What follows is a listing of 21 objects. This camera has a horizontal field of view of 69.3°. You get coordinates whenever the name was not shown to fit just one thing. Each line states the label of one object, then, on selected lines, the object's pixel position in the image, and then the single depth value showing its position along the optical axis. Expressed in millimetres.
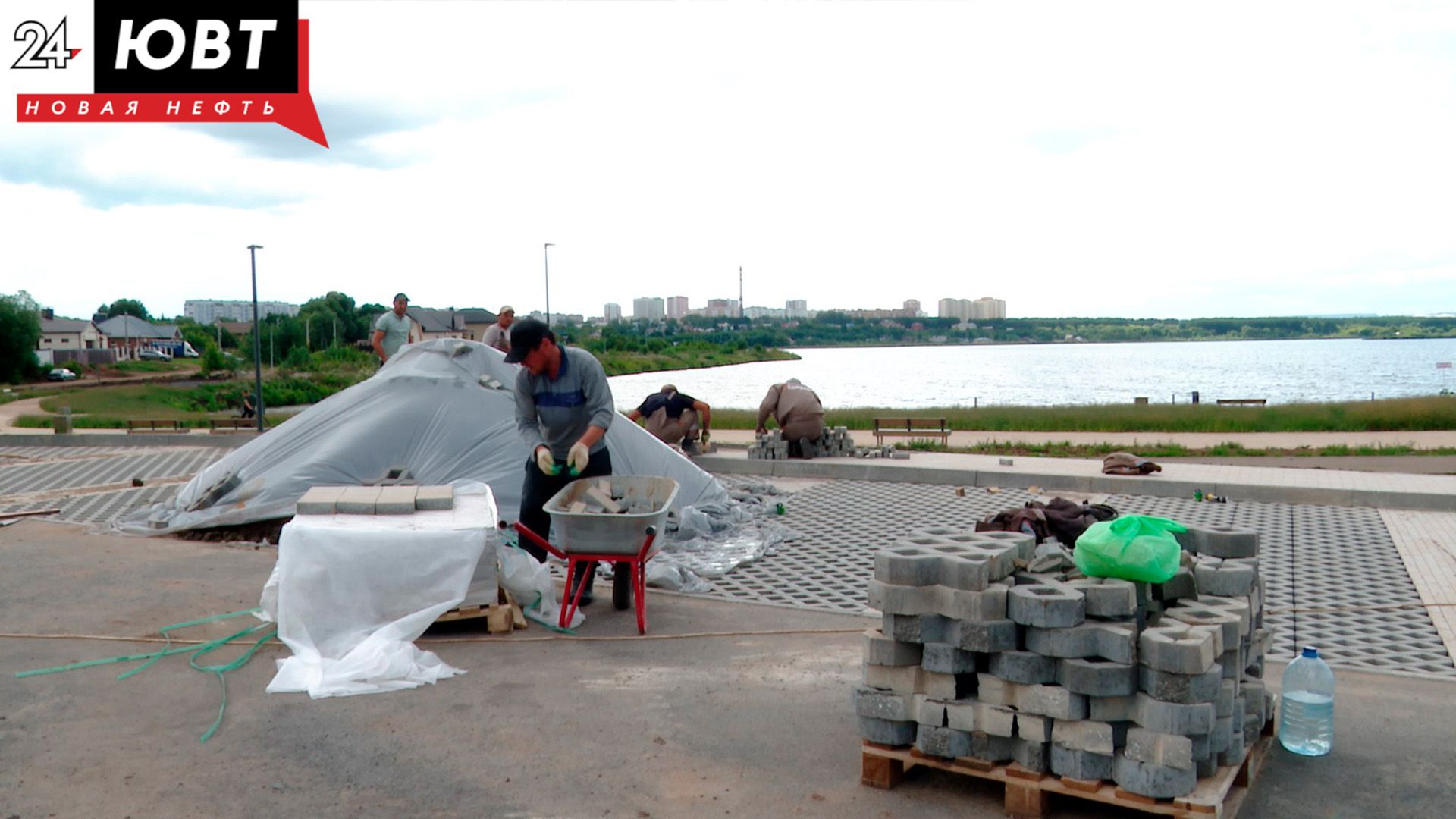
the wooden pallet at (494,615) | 5717
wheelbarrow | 5617
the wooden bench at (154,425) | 21802
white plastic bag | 6062
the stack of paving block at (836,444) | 14148
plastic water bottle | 4074
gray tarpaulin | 9156
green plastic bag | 3666
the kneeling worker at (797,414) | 13773
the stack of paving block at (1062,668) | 3305
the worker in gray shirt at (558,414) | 6477
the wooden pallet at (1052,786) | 3273
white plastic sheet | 5000
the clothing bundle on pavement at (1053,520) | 6711
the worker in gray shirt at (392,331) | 11734
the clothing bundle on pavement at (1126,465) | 12320
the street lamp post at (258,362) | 24891
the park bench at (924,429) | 17922
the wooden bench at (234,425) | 20484
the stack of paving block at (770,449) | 13727
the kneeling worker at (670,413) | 13023
